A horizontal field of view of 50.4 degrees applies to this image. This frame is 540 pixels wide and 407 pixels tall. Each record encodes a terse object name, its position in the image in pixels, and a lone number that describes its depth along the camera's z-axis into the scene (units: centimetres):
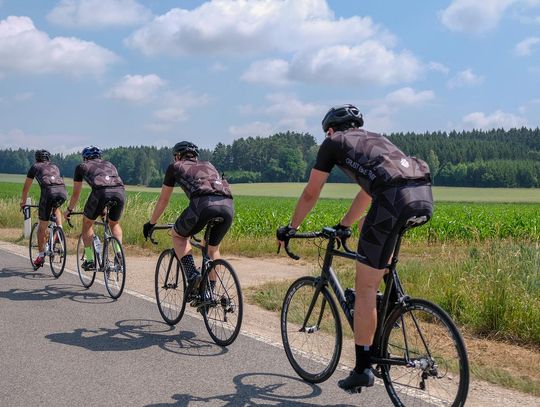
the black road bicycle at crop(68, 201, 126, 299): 797
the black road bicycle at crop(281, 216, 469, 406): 361
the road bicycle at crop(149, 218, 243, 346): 580
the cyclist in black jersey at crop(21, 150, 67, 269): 998
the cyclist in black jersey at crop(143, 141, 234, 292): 597
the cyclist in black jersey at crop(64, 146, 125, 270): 843
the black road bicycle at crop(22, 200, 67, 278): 959
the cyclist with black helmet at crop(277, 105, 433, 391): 374
